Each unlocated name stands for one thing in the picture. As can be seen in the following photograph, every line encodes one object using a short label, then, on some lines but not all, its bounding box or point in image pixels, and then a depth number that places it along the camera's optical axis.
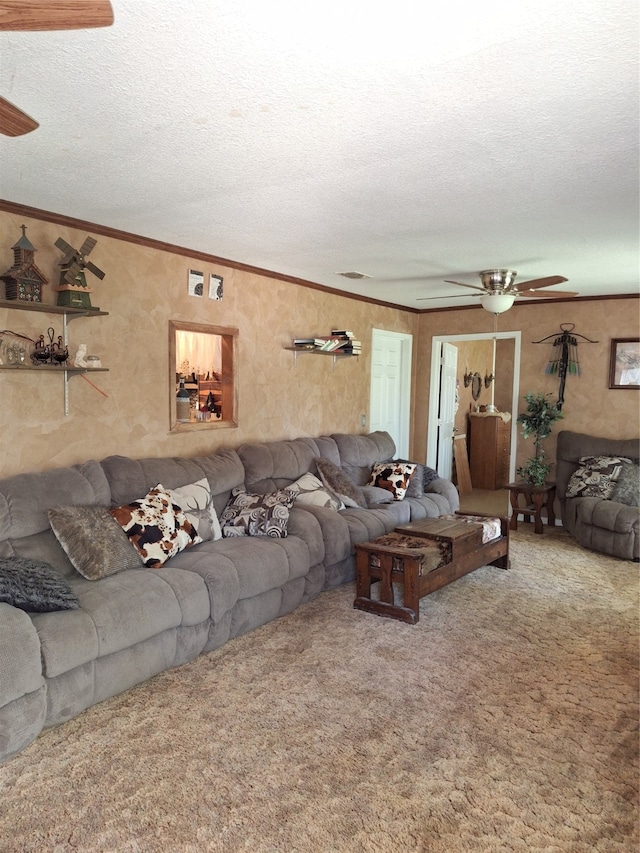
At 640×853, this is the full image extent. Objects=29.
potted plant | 5.95
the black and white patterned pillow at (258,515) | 3.85
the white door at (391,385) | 6.66
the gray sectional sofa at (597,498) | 4.92
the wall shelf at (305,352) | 5.33
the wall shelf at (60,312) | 3.19
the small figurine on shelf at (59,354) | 3.38
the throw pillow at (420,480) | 5.36
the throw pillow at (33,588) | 2.45
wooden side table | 5.81
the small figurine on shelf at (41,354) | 3.31
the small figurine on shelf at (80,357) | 3.49
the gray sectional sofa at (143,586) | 2.36
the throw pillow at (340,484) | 4.80
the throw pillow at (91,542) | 2.97
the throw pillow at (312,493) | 4.53
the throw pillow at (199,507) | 3.67
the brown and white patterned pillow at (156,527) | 3.23
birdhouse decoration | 3.16
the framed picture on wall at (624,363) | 5.86
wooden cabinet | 8.18
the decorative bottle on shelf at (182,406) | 4.43
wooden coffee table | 3.58
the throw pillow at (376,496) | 5.07
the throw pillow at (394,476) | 5.29
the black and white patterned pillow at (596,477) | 5.39
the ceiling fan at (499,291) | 4.79
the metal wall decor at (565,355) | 6.11
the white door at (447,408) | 7.24
